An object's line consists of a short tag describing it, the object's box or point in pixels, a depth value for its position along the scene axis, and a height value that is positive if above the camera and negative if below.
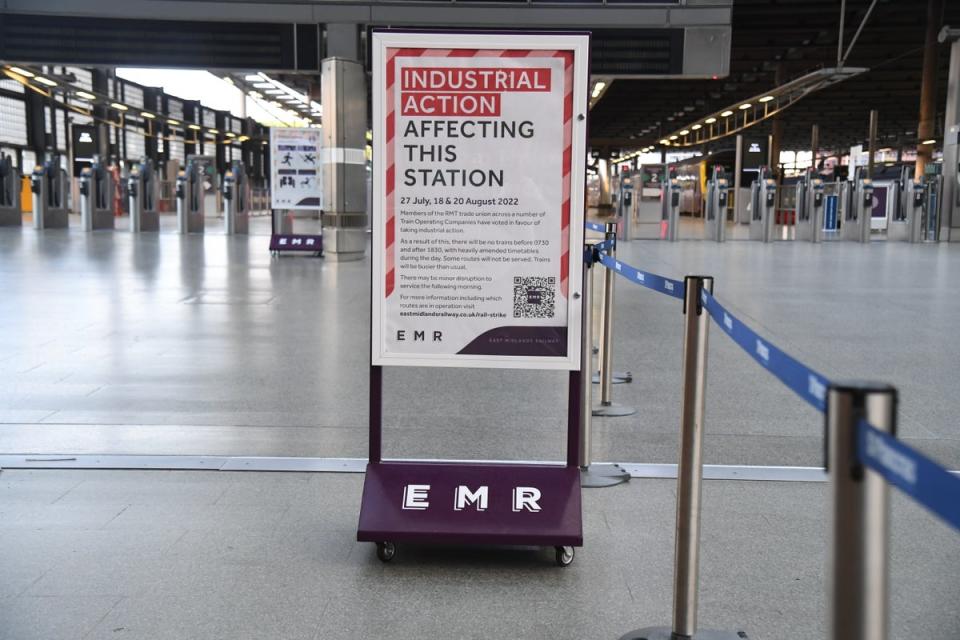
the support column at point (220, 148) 46.78 +2.37
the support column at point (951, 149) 19.73 +1.19
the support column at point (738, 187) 31.81 +0.56
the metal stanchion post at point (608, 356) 4.86 -0.78
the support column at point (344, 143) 13.08 +0.76
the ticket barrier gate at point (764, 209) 21.25 -0.10
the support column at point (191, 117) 41.94 +3.47
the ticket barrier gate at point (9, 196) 22.66 -0.06
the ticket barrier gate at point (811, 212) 20.78 -0.15
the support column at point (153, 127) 38.09 +2.73
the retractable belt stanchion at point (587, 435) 3.74 -0.92
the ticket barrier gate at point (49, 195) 21.52 -0.02
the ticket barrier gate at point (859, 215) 21.33 -0.20
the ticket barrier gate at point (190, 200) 20.95 -0.08
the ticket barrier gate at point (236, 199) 20.48 -0.05
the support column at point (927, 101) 29.02 +3.27
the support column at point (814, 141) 42.29 +2.79
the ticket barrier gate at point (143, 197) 21.25 -0.03
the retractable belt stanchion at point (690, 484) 2.45 -0.72
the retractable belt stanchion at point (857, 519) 1.27 -0.41
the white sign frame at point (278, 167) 15.26 +0.47
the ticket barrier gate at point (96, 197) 21.42 -0.05
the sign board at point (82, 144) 27.02 +1.41
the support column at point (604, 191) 46.52 +0.54
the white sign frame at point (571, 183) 3.00 +0.06
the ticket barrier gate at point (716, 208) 20.67 -0.10
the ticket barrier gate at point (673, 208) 21.38 -0.11
